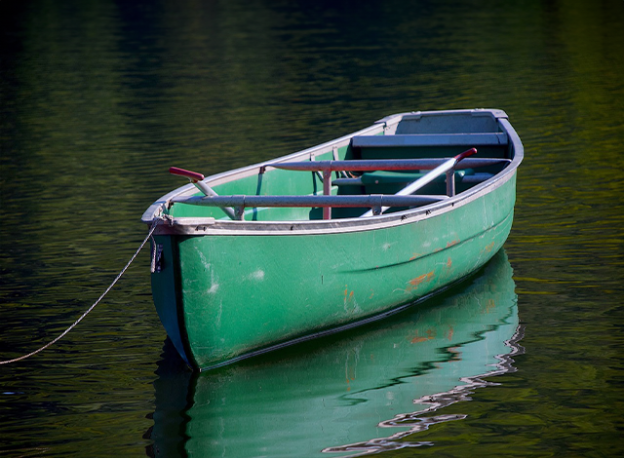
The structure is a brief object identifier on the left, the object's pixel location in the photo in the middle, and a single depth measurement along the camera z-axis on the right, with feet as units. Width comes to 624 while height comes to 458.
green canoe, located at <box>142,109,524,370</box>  37.68
